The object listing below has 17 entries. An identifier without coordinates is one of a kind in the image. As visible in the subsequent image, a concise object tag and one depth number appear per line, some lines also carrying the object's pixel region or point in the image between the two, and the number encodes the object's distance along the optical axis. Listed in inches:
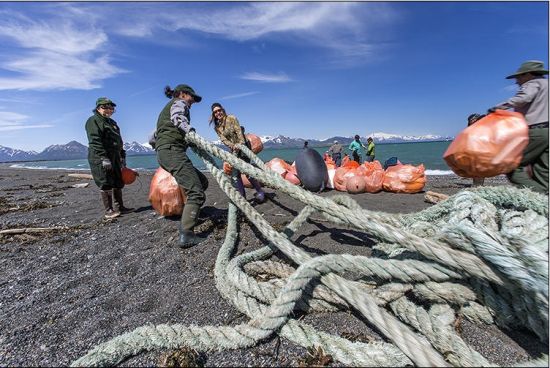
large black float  284.4
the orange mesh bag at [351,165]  319.0
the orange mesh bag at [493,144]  67.9
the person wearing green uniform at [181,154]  129.7
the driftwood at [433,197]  219.2
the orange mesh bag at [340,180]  299.5
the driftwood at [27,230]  163.2
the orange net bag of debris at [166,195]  161.2
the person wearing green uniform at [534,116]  93.4
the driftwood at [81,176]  574.2
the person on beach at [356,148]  556.3
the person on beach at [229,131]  200.4
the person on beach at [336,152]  552.1
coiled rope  54.4
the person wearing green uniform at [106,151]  185.9
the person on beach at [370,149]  552.2
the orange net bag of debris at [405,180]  277.9
